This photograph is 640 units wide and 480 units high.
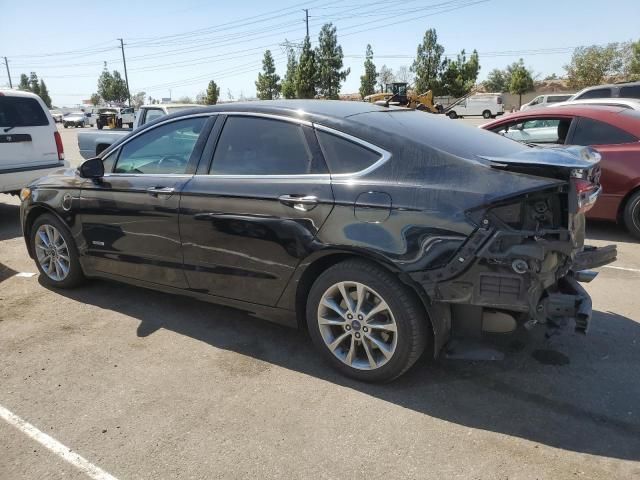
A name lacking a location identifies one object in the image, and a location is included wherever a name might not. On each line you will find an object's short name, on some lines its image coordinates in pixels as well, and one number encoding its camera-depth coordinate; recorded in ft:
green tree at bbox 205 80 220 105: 204.23
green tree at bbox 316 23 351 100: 178.44
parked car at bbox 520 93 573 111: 102.87
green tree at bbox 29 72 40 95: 380.06
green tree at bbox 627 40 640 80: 173.17
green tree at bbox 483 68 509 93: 311.06
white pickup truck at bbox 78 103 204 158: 35.88
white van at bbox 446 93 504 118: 159.43
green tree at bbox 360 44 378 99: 217.36
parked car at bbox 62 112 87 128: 184.44
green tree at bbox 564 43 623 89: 189.57
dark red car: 20.18
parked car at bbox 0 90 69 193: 24.84
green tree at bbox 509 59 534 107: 211.82
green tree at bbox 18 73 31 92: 382.22
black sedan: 9.19
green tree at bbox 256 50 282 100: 197.88
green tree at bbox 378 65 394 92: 296.10
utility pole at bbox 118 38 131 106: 240.32
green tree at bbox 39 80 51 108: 381.19
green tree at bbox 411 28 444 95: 200.23
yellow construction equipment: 119.15
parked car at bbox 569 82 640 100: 47.50
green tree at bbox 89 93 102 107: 347.85
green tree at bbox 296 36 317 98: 164.04
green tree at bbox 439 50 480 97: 199.87
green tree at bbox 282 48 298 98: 170.91
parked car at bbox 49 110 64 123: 216.70
